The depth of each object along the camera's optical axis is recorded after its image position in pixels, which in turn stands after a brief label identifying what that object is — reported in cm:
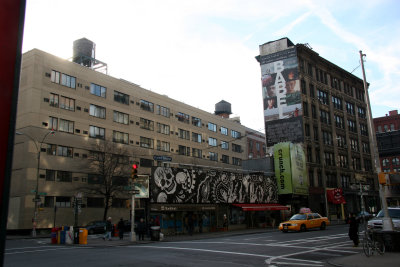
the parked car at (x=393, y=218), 1785
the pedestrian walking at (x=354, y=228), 1800
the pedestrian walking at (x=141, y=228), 2672
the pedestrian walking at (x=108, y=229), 2739
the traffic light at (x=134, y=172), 2468
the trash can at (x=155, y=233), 2648
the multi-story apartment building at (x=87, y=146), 3425
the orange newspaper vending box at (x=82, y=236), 2475
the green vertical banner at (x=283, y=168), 4791
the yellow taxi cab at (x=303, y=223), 2969
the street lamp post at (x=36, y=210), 3706
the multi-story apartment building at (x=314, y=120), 5591
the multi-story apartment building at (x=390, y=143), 7031
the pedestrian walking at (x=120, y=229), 2769
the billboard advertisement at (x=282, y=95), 5609
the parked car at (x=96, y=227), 3902
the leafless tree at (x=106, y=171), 4622
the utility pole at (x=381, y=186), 1517
